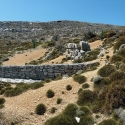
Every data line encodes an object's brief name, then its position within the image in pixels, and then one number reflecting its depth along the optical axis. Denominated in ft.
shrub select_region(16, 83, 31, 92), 49.27
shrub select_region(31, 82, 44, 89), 48.91
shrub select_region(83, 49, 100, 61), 69.83
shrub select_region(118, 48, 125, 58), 55.48
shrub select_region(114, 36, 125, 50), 66.62
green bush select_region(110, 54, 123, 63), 52.86
